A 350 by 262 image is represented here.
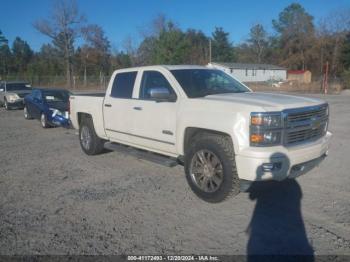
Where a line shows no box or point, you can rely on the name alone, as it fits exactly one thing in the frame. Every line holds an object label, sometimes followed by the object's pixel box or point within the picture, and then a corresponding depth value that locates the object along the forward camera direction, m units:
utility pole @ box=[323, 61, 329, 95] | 32.72
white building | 67.00
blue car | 12.10
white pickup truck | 4.39
